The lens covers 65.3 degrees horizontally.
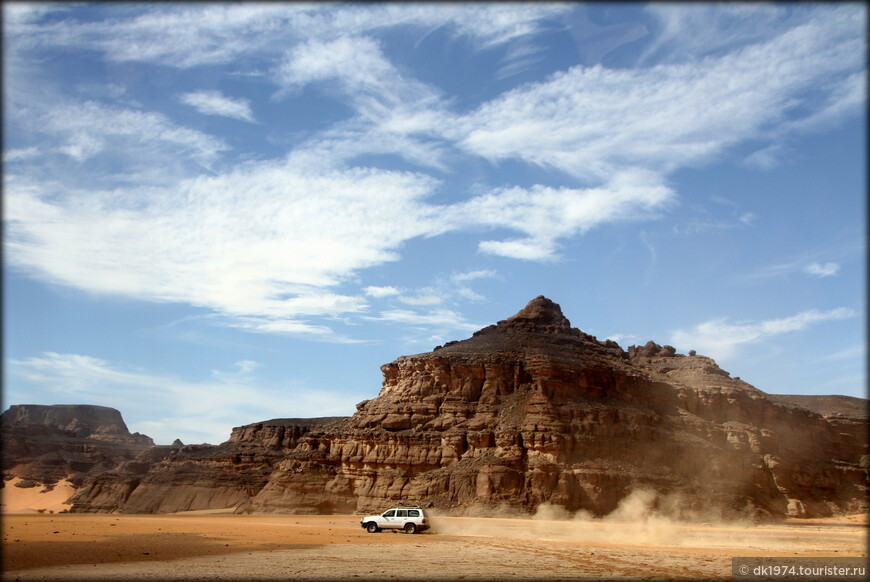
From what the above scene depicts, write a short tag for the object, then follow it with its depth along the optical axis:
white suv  42.12
